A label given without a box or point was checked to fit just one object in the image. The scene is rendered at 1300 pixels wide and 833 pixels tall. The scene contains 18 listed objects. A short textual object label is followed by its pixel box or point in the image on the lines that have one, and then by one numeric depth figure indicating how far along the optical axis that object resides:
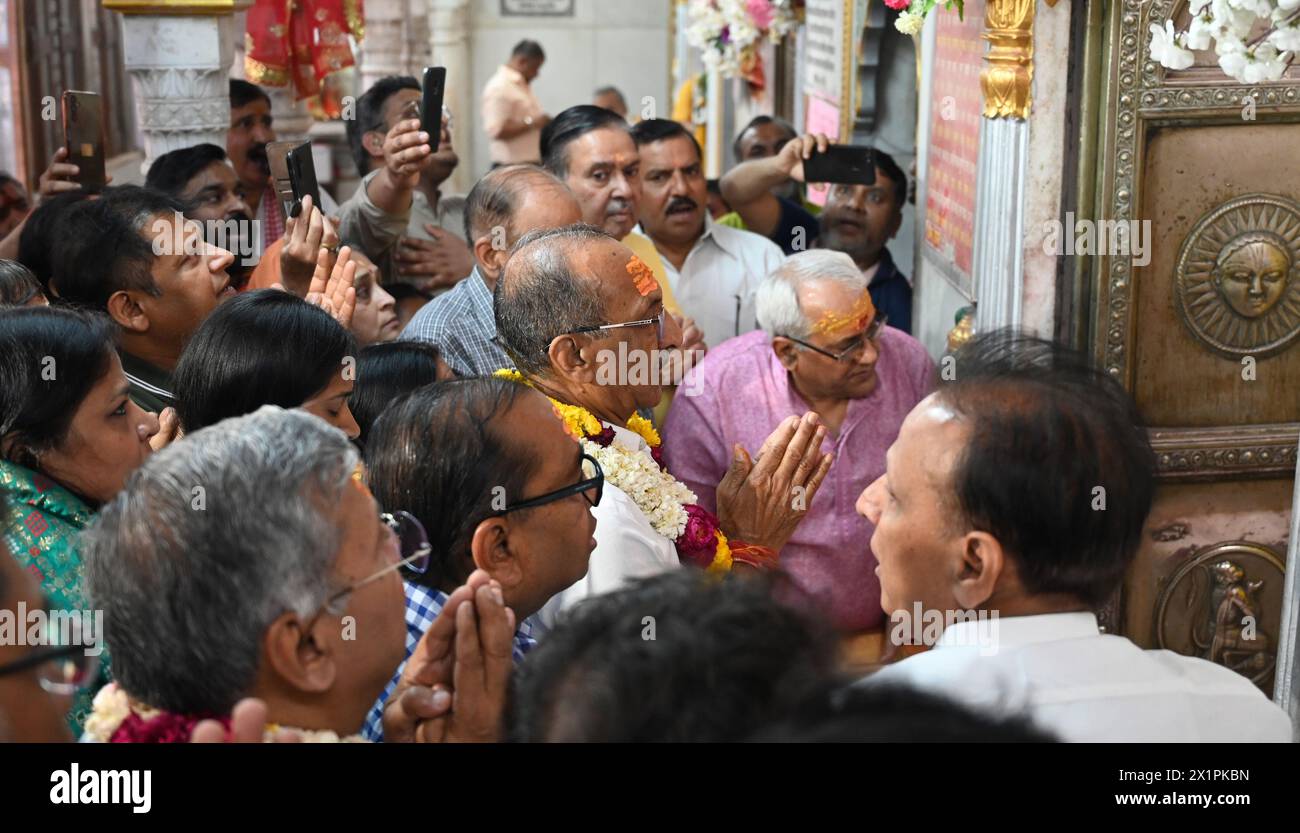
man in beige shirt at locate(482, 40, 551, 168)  12.09
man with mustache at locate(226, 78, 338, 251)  5.42
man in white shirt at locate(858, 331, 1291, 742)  1.73
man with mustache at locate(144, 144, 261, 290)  4.23
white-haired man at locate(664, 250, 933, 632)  3.77
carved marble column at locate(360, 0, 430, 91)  12.48
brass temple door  3.53
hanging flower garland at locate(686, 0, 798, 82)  8.52
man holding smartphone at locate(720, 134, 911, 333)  5.15
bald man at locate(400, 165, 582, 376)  3.48
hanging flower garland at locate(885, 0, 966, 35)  3.54
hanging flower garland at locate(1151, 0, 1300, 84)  2.30
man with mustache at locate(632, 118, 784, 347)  4.85
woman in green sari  2.22
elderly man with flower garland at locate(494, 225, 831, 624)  2.74
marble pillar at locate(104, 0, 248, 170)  5.35
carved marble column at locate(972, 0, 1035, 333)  3.56
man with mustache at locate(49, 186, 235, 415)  3.28
